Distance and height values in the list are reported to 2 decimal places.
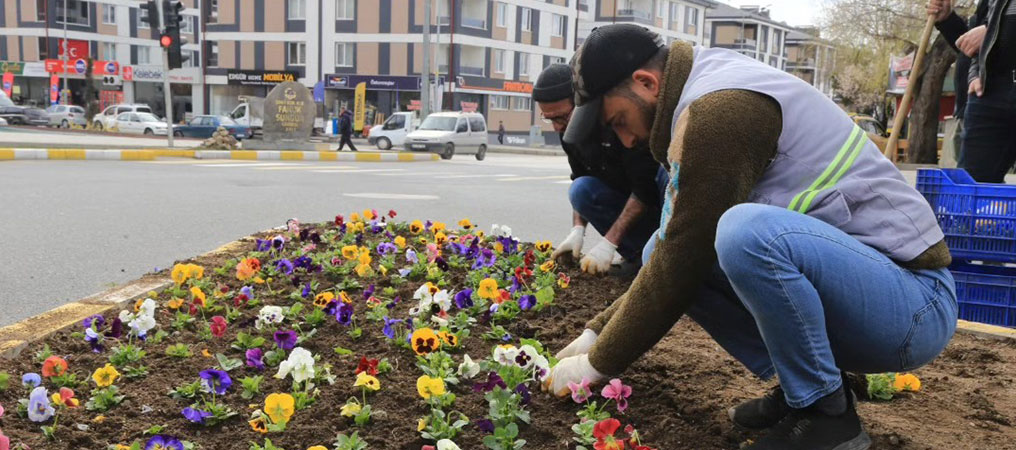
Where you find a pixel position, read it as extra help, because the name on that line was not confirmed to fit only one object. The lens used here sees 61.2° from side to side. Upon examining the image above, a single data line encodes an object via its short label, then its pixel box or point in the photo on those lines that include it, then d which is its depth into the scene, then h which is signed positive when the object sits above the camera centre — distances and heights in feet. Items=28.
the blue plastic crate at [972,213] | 10.89 -1.14
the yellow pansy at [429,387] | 7.31 -2.40
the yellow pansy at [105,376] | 8.01 -2.65
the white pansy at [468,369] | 8.30 -2.53
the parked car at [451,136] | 87.04 -3.27
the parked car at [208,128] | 123.85 -4.81
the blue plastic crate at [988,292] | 11.41 -2.24
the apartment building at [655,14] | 201.87 +23.06
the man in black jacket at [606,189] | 12.28 -1.23
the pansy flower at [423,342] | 8.55 -2.36
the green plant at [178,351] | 9.20 -2.74
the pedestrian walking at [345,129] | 87.56 -2.95
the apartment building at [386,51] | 162.61 +9.74
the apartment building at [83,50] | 183.16 +8.59
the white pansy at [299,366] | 7.91 -2.46
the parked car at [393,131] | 106.93 -3.70
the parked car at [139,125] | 124.77 -4.66
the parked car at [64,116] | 137.80 -4.26
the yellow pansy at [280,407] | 7.00 -2.52
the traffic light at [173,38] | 62.34 +3.96
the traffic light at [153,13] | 63.82 +5.86
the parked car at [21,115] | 133.90 -4.18
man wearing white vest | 6.13 -0.82
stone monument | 79.05 -2.08
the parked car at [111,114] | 127.75 -3.63
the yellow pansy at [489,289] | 10.63 -2.26
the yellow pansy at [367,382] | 7.81 -2.56
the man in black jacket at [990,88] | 12.17 +0.51
